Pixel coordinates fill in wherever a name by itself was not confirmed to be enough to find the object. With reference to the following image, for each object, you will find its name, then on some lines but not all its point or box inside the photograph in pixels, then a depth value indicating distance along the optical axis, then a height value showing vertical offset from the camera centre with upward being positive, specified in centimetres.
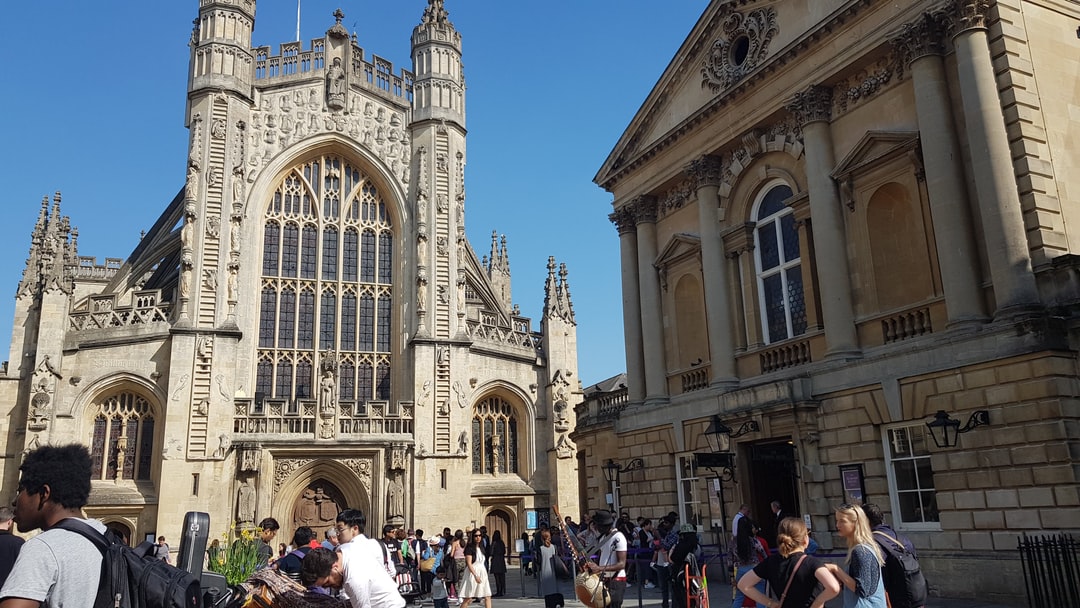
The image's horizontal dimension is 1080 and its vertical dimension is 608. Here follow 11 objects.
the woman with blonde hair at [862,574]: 552 -53
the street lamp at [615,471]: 2051 +79
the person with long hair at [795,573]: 537 -51
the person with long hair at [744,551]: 828 -63
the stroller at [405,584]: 1392 -126
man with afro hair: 325 -7
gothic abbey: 2789 +654
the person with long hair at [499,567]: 1872 -136
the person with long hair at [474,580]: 1291 -112
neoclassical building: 1205 +402
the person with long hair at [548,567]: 1254 -94
